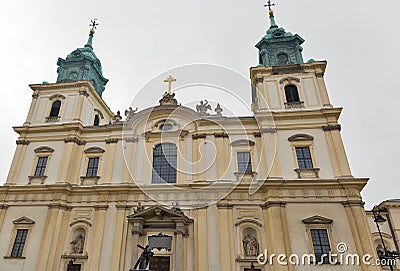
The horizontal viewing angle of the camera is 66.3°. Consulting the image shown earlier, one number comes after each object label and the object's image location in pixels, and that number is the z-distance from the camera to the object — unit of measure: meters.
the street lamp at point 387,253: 13.44
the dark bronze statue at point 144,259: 13.49
